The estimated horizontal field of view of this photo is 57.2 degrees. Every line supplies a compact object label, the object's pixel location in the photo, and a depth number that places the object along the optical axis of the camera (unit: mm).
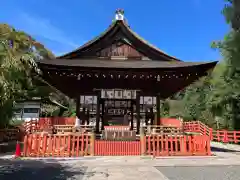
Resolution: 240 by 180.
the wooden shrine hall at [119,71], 11508
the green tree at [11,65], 6152
